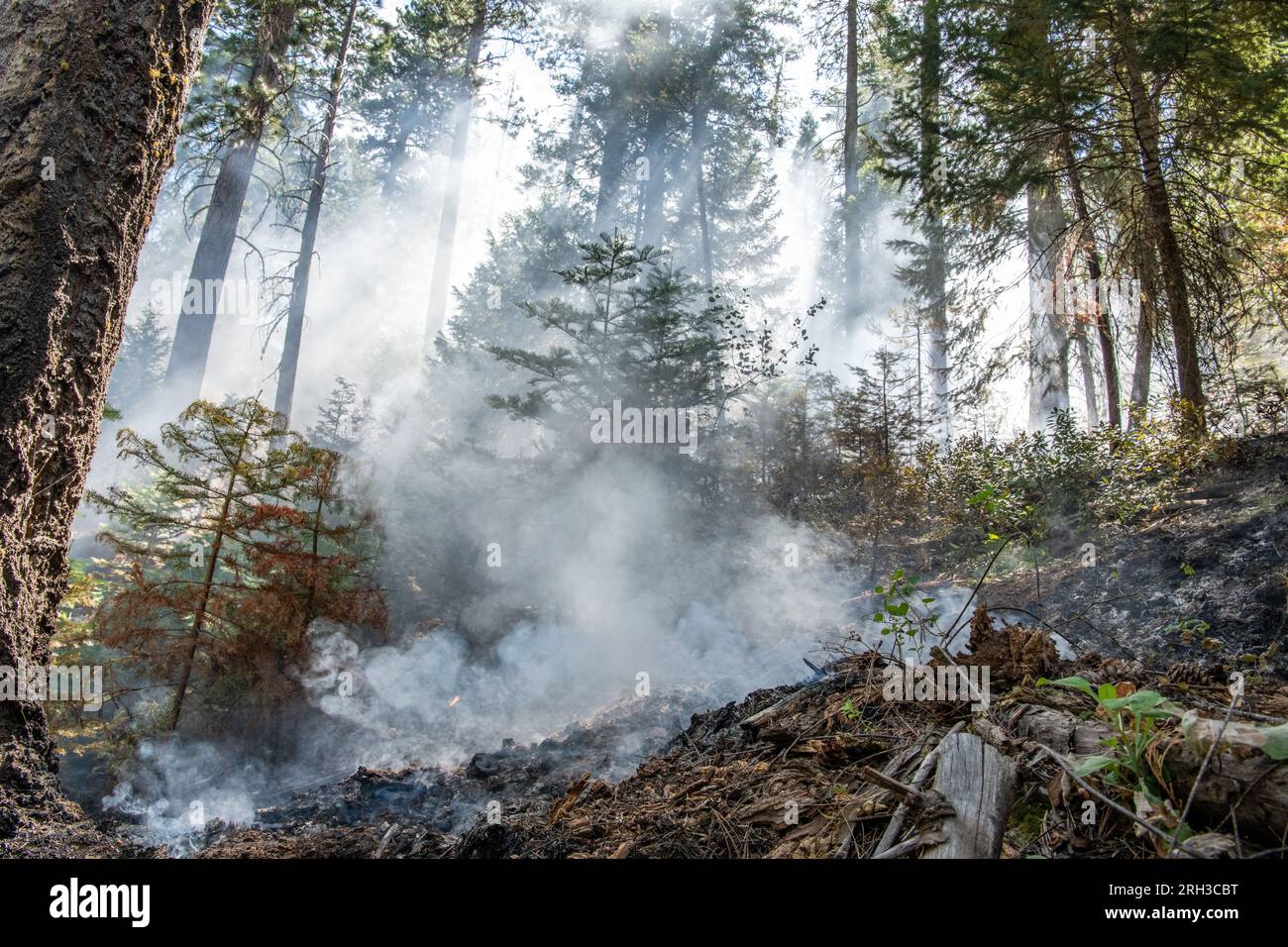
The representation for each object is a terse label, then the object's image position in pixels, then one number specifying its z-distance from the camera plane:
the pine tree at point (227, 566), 6.34
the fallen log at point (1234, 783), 1.55
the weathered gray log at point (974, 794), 1.72
